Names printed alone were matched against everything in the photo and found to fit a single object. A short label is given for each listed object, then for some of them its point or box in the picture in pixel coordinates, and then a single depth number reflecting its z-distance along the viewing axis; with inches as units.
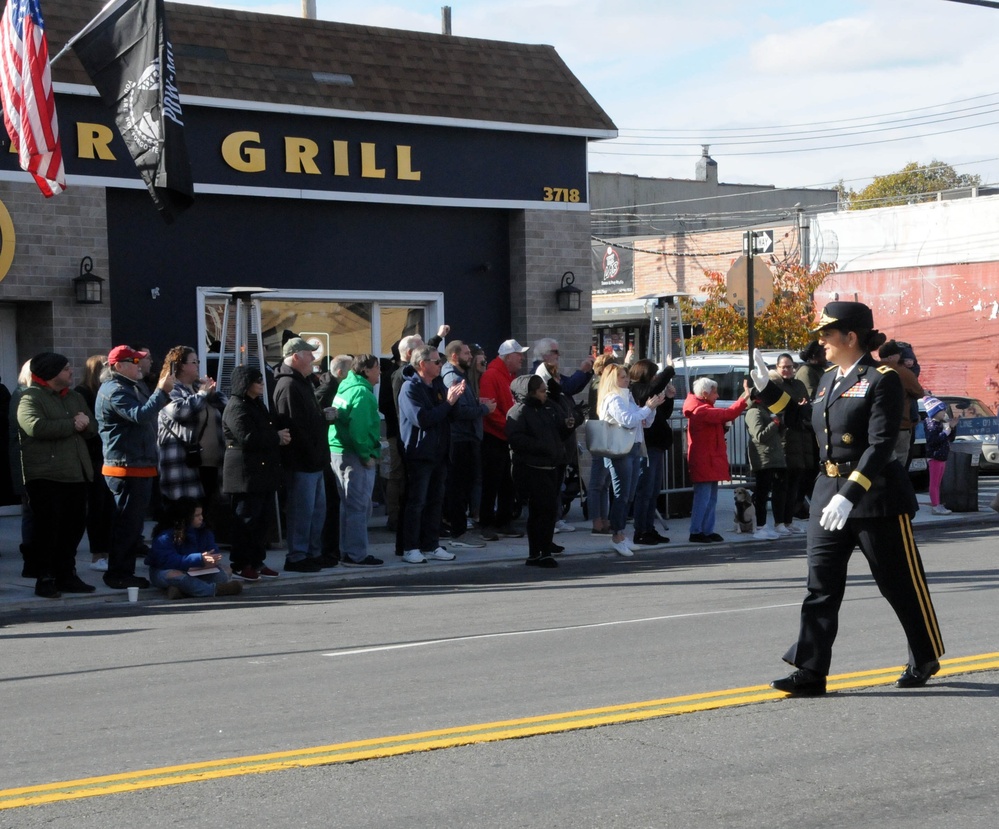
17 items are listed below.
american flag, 517.7
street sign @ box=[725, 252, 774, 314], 904.3
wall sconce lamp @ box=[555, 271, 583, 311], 767.7
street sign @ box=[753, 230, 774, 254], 1612.9
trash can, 693.3
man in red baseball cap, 470.9
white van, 900.0
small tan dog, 609.3
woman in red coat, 579.8
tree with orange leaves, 1384.1
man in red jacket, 601.0
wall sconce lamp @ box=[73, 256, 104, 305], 629.0
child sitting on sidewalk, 461.7
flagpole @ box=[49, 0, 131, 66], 549.3
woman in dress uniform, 274.4
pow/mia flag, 546.0
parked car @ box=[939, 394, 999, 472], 840.3
